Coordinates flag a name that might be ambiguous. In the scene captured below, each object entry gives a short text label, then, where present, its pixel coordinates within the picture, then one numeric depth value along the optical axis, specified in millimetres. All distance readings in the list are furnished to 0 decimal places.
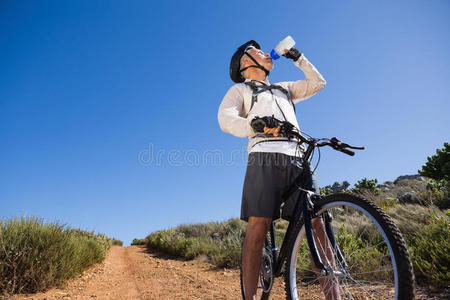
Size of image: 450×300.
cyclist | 2203
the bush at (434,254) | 3037
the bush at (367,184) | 20047
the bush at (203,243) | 6156
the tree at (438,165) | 15594
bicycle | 1378
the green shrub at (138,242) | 14208
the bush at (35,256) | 3982
